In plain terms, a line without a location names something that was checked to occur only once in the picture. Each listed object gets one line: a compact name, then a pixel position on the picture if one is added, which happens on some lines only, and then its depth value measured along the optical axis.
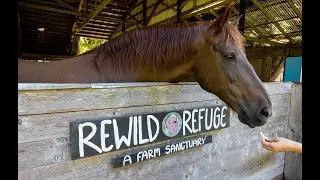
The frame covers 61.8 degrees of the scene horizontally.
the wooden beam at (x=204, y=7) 5.17
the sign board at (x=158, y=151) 1.33
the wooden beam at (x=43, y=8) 5.21
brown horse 1.58
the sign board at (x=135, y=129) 1.16
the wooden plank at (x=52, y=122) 1.00
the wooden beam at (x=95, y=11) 4.53
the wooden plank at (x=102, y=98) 1.03
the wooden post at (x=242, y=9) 4.70
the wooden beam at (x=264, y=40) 6.62
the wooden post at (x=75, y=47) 9.80
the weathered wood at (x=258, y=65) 7.34
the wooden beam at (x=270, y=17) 5.39
